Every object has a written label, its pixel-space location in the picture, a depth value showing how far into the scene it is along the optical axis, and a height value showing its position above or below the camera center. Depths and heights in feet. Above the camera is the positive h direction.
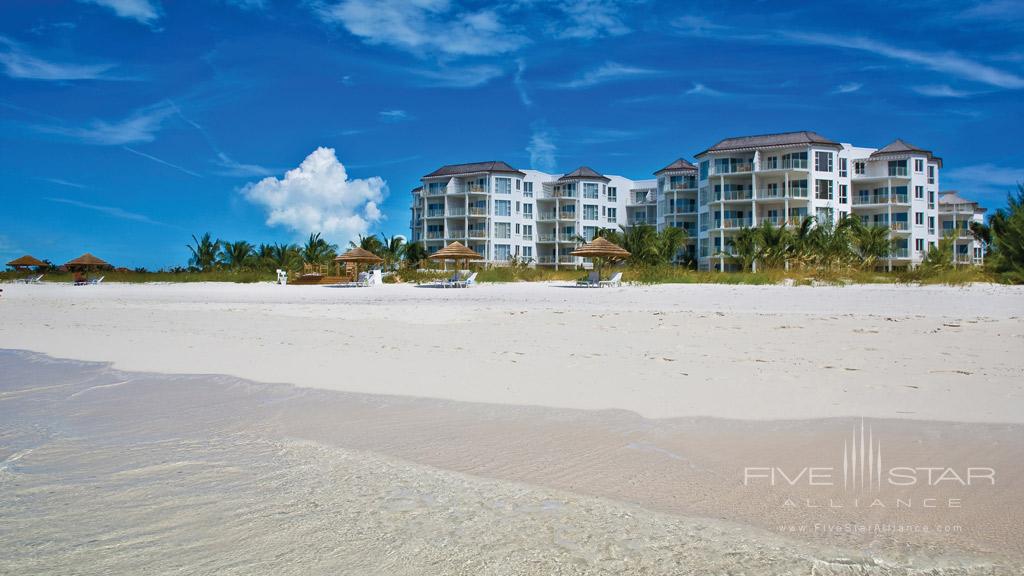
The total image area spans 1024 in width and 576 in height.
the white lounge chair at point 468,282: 86.74 +0.03
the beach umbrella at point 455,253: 119.34 +5.57
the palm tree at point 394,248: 162.20 +9.27
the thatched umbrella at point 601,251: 93.81 +4.40
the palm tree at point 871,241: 148.13 +8.45
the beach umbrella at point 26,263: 158.88 +6.58
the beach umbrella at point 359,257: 113.09 +4.79
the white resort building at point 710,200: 178.50 +26.11
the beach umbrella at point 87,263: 148.25 +5.87
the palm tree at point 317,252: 144.56 +7.53
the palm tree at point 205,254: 156.04 +7.97
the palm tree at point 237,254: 153.28 +7.78
